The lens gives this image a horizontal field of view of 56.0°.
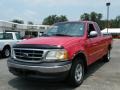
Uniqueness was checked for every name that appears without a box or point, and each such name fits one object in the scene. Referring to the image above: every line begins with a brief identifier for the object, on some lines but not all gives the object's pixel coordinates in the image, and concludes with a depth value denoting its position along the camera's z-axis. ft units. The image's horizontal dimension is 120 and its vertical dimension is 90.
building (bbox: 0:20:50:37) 59.48
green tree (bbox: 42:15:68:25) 188.53
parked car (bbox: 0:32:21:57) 21.89
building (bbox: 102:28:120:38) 135.69
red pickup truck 9.50
